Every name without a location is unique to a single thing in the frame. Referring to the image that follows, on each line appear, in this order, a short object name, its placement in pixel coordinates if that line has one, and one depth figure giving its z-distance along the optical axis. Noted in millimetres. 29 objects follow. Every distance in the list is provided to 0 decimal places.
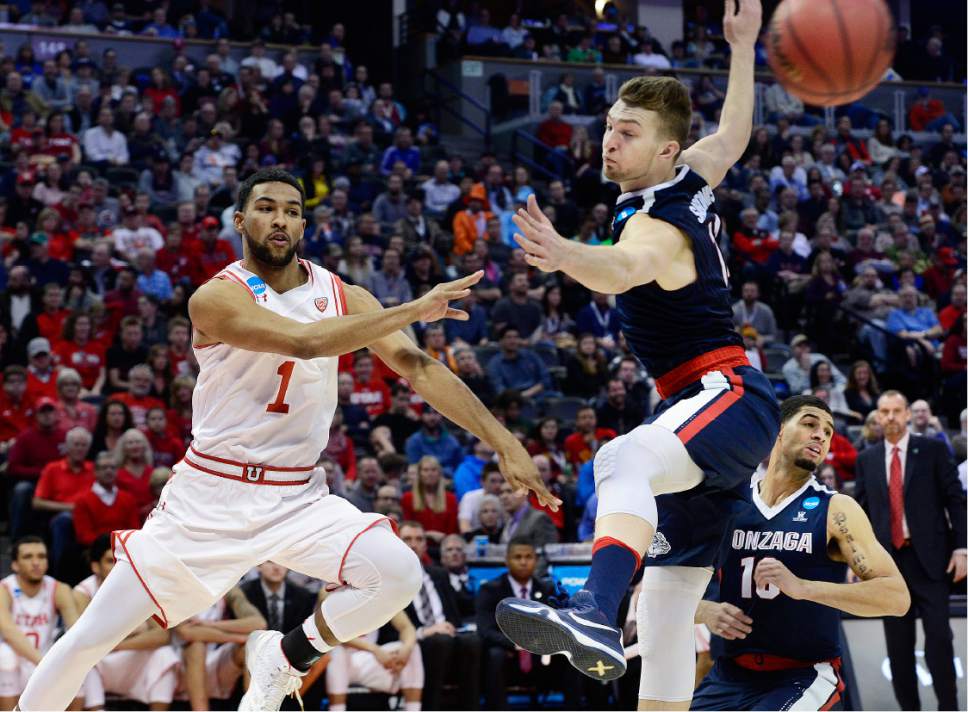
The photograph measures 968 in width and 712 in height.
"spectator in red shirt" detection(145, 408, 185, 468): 10547
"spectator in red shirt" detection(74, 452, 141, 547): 9562
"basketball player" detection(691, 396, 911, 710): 5562
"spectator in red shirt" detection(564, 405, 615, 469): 11719
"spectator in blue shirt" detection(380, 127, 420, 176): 16953
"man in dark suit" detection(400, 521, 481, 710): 9391
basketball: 5668
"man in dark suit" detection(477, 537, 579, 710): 9523
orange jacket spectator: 15562
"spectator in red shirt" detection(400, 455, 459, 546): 10609
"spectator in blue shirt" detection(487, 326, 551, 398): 12820
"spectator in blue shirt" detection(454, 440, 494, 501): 11328
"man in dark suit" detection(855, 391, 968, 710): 8914
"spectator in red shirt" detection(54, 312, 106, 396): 11562
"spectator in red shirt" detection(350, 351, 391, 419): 12164
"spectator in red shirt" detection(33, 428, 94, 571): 9805
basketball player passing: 4848
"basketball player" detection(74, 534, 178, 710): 8789
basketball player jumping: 3947
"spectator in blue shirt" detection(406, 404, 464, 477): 11655
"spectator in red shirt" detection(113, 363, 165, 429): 10938
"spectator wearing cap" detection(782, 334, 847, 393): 13930
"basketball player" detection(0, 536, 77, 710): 8664
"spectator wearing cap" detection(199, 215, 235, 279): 13266
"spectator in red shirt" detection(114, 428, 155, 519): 9891
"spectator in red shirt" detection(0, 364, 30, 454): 10805
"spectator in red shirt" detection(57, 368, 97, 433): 10627
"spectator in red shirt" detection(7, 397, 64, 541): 10203
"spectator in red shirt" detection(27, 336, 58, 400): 11070
